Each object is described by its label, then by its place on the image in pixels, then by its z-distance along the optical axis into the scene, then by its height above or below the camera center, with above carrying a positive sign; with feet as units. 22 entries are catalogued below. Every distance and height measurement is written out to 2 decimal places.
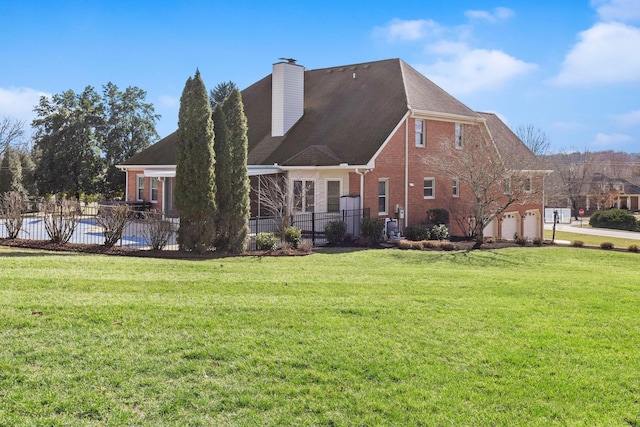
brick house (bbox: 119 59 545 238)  78.33 +10.85
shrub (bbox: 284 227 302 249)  58.54 -2.65
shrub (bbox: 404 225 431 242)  73.15 -2.75
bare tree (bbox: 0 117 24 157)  121.08 +16.89
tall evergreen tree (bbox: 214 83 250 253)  52.42 +3.22
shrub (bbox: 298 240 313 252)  56.34 -3.54
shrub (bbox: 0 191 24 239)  53.93 -0.26
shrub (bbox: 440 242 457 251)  64.64 -4.03
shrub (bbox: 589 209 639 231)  161.07 -2.03
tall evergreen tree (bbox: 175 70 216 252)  50.39 +3.71
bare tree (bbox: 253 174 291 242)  61.26 +1.51
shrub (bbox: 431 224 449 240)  74.69 -2.66
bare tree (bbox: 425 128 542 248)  71.51 +5.16
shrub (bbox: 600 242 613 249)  72.33 -4.23
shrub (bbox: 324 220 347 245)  67.34 -2.44
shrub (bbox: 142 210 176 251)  50.34 -1.73
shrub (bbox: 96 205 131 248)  49.21 -0.99
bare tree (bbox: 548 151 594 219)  223.30 +15.33
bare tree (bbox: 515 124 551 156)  137.06 +16.70
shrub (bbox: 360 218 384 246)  68.64 -2.22
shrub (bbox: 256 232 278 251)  55.01 -3.04
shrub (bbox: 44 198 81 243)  50.84 -0.78
